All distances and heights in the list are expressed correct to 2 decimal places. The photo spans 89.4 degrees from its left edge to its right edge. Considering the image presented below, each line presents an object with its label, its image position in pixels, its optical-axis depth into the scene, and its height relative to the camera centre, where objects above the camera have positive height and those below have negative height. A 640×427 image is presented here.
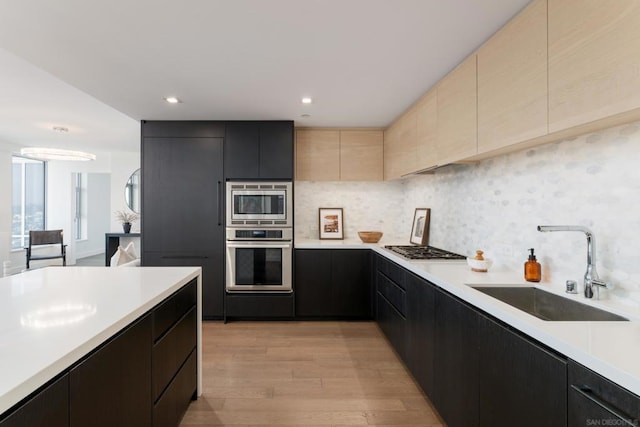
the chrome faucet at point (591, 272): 1.49 -0.25
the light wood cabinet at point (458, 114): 2.04 +0.71
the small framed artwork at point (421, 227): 3.56 -0.12
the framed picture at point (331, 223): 4.26 -0.09
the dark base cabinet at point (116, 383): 1.01 -0.61
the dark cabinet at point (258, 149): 3.76 +0.77
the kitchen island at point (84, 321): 0.87 -0.39
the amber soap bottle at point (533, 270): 1.85 -0.30
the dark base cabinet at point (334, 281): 3.78 -0.76
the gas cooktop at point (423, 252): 2.75 -0.34
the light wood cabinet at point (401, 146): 3.12 +0.76
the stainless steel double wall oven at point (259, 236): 3.76 -0.24
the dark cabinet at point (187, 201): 3.76 +0.16
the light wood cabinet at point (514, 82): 1.48 +0.69
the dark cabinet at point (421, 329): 2.08 -0.79
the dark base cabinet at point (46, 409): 0.77 -0.50
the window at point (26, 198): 6.64 +0.34
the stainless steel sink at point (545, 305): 1.45 -0.44
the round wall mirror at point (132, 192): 7.16 +0.51
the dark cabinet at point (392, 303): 2.64 -0.80
